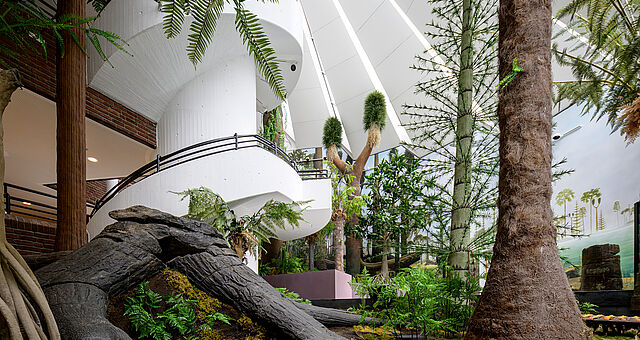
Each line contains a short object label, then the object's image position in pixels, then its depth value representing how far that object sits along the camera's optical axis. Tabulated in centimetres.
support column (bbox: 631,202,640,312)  477
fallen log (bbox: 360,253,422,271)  1910
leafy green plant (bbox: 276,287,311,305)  606
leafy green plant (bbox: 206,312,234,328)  326
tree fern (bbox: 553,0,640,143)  636
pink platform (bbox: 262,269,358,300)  1155
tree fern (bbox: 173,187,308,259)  722
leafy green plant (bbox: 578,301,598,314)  379
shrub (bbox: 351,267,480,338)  358
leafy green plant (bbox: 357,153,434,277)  1588
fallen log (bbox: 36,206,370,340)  270
